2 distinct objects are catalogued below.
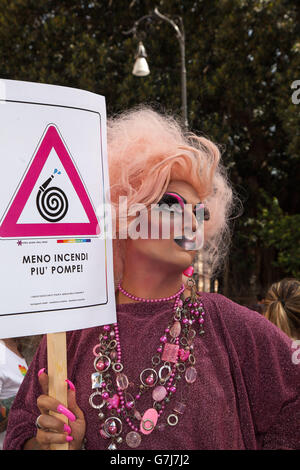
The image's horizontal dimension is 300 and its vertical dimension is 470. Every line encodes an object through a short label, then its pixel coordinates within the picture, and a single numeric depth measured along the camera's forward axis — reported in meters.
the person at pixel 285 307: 2.36
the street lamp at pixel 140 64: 8.12
